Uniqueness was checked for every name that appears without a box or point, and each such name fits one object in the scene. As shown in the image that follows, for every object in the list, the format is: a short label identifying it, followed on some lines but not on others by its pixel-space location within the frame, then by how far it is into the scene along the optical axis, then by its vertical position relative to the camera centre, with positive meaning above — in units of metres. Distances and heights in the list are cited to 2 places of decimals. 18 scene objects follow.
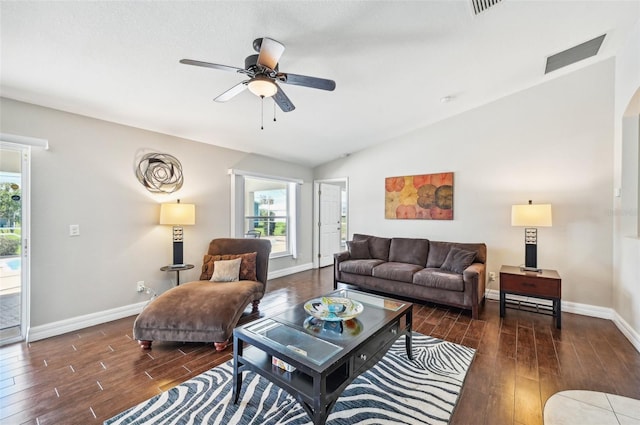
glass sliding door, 2.65 -0.09
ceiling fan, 1.79 +1.00
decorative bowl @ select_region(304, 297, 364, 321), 1.97 -0.75
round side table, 3.42 -0.73
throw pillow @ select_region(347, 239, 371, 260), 4.71 -0.66
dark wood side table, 3.03 -0.85
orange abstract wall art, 4.41 +0.27
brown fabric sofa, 3.38 -0.81
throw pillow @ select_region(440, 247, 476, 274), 3.63 -0.65
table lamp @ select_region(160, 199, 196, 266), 3.46 -0.10
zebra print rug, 1.70 -1.29
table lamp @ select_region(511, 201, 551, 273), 3.22 -0.10
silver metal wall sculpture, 3.49 +0.51
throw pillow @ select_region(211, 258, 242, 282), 3.34 -0.74
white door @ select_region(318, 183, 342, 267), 6.25 -0.23
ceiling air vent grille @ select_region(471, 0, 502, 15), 2.03 +1.58
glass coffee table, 1.47 -0.85
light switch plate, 2.93 -0.21
